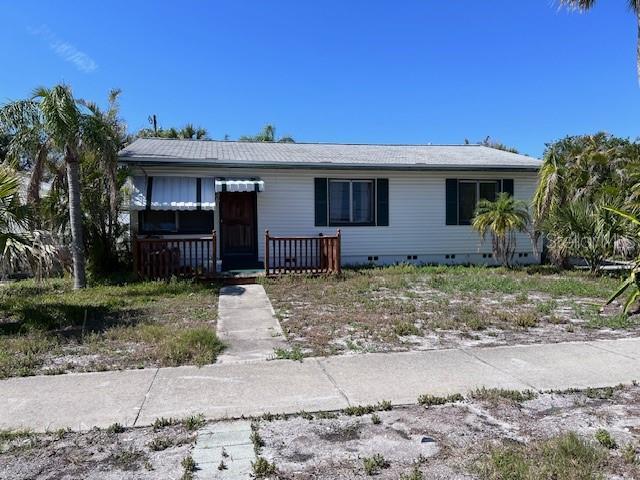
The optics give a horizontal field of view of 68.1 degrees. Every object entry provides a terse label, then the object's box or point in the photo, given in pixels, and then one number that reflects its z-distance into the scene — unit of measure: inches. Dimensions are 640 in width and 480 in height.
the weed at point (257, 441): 129.4
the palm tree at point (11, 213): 262.4
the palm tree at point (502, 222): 469.7
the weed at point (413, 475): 114.5
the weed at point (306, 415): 149.9
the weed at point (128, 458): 122.5
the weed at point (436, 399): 160.6
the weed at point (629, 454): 122.0
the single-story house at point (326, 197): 468.1
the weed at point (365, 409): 152.8
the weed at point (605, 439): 130.0
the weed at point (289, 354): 209.3
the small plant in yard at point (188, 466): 116.4
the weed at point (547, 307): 298.8
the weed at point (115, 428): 141.8
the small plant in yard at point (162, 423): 143.7
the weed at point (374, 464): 118.6
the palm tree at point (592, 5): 425.4
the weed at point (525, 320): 266.4
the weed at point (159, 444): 130.9
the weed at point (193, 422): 142.7
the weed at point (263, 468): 117.5
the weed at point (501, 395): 163.5
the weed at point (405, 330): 249.9
